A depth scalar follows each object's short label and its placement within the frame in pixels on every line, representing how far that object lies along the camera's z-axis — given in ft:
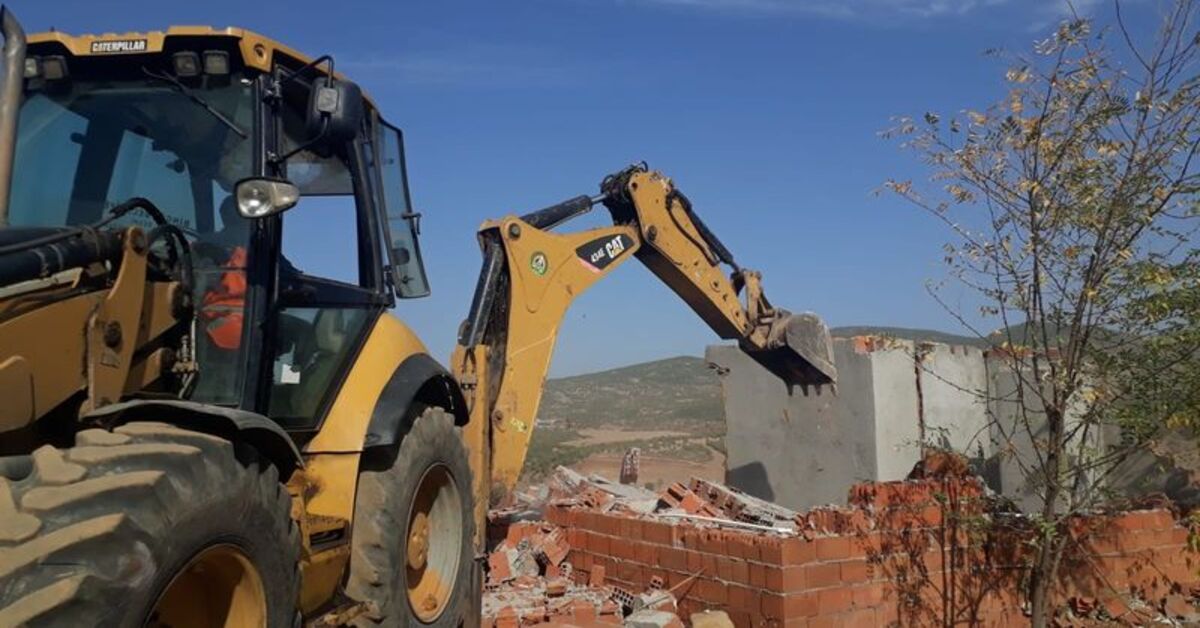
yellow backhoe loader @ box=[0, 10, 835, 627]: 8.96
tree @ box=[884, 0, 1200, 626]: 18.98
